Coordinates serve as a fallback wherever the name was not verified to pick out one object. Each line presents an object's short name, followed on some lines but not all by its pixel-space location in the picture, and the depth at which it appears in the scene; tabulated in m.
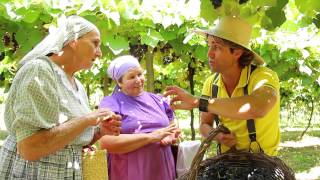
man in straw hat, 2.33
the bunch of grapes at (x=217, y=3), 2.04
